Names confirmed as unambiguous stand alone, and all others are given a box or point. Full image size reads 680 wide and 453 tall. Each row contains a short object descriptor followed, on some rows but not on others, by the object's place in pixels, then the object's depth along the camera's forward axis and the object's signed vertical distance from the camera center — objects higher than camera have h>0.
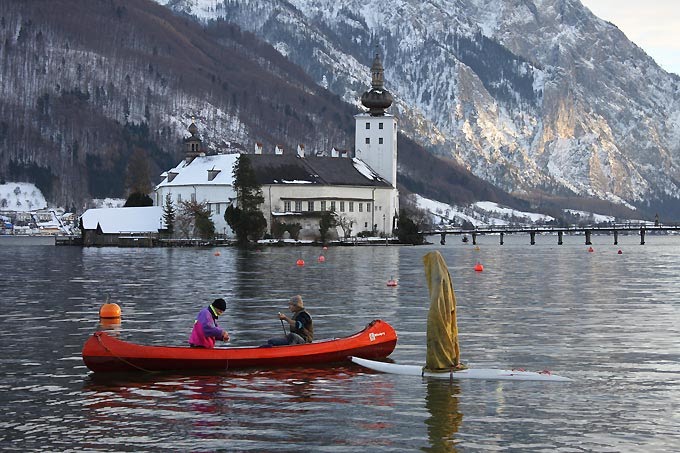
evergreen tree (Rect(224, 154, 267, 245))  175.88 +4.19
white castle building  191.25 +6.91
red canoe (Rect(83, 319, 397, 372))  37.06 -3.68
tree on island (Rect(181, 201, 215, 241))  183.38 +2.83
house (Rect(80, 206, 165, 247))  194.00 +2.18
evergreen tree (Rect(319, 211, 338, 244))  186.75 +2.30
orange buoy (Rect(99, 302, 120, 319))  53.97 -3.31
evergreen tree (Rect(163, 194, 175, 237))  188.25 +3.06
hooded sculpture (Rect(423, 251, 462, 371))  35.19 -2.33
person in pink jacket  37.97 -2.88
